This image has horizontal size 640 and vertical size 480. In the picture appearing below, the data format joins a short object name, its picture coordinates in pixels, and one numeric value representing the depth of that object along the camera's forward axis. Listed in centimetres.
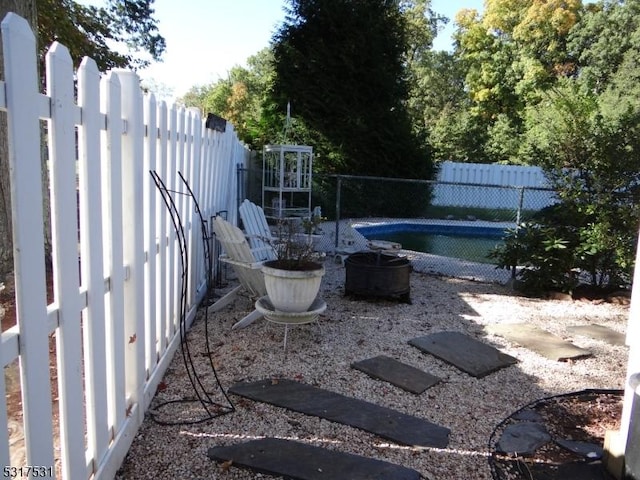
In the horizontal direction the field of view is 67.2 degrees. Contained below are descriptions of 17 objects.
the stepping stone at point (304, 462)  213
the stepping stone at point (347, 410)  250
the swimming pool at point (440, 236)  1099
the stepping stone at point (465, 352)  343
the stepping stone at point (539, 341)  375
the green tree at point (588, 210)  520
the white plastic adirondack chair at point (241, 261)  405
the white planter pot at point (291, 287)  353
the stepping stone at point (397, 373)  310
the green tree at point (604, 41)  2020
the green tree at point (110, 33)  875
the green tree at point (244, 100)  1293
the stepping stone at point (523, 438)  242
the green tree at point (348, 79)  1220
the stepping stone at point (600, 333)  416
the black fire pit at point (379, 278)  487
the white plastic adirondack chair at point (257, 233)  480
